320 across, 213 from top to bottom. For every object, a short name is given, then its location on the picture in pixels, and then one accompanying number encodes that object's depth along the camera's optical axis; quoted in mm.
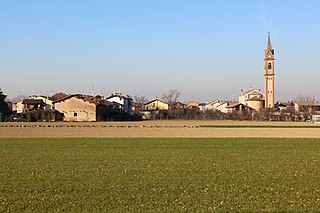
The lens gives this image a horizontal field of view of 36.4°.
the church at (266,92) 173250
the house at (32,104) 138950
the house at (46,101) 139025
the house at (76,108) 117875
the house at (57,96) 161950
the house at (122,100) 164625
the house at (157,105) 180250
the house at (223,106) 187625
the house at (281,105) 187862
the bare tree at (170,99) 184050
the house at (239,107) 161400
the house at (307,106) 158000
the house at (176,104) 166825
